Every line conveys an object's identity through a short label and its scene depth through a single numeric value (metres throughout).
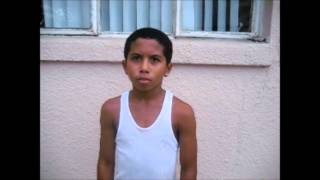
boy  1.64
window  2.41
